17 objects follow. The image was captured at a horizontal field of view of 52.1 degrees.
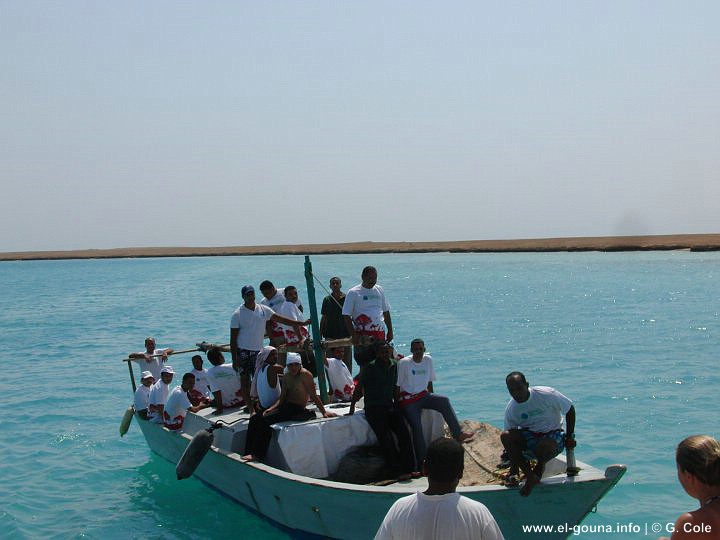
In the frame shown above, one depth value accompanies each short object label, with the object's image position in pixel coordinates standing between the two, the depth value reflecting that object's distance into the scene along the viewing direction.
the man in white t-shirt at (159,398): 13.14
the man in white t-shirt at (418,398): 9.54
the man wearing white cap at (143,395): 14.08
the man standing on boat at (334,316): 12.36
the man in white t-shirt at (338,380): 12.02
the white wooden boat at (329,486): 7.70
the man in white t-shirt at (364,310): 10.77
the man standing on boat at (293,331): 12.01
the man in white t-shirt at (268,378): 10.45
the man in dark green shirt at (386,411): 9.46
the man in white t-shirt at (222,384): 12.01
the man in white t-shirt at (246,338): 11.13
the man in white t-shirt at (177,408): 12.38
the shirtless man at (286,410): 10.00
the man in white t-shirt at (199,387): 13.14
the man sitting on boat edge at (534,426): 7.75
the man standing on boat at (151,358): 14.70
